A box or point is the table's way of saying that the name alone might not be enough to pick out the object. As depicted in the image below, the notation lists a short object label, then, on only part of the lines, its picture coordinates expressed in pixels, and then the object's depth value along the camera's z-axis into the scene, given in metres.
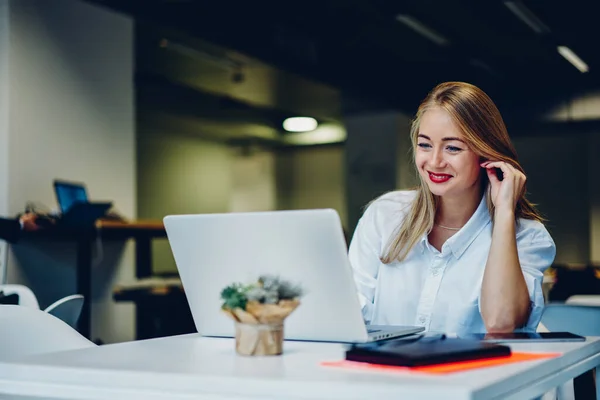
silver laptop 1.30
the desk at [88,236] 5.21
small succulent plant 1.23
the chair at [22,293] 2.97
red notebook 1.08
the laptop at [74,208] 5.13
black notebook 1.10
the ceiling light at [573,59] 8.57
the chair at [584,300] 3.35
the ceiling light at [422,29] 7.46
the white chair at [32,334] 1.71
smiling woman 1.87
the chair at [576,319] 2.42
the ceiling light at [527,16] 6.88
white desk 0.98
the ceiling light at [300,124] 12.20
